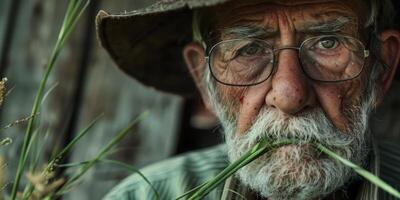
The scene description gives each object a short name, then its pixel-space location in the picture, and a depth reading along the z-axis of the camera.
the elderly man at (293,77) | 0.78
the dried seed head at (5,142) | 0.62
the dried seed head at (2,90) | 0.61
